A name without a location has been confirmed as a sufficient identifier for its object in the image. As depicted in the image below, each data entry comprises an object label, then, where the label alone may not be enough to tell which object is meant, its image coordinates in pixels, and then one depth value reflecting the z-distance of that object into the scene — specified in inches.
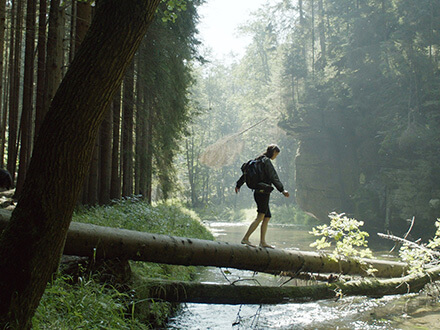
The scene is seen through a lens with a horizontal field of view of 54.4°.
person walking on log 325.1
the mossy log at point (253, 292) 247.4
